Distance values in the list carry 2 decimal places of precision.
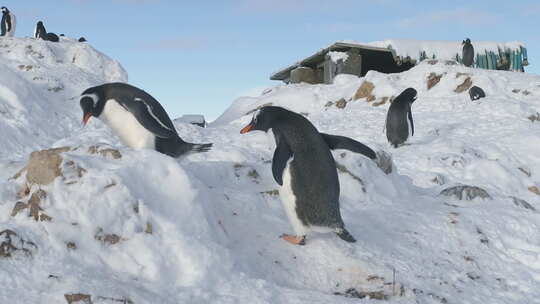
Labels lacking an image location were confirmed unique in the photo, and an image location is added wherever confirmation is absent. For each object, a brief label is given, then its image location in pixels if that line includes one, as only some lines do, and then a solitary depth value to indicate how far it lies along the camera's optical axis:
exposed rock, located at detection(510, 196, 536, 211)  5.93
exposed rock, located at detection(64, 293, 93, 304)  2.32
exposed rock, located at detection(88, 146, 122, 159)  3.62
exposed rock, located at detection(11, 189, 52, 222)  2.88
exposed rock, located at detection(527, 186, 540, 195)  7.38
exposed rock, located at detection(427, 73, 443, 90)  15.61
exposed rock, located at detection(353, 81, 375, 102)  15.34
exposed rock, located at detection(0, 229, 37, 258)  2.59
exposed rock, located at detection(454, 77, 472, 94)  14.63
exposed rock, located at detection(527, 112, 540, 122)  11.93
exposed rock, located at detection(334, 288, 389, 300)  3.12
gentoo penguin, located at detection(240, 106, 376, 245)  3.66
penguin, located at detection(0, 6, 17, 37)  20.54
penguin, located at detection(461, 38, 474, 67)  19.86
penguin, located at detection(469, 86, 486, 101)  13.52
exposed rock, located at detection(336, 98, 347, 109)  15.34
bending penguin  4.42
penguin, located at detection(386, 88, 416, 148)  9.79
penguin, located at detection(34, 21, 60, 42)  19.75
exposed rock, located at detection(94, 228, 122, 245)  2.86
